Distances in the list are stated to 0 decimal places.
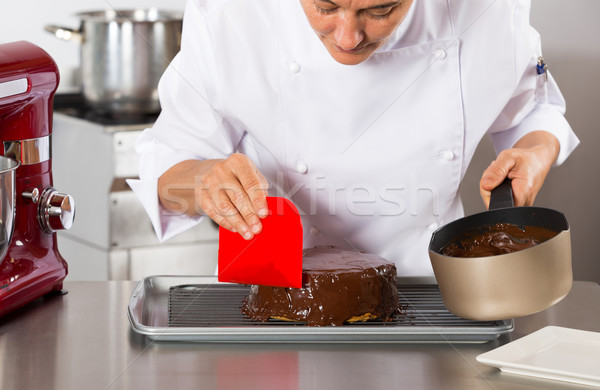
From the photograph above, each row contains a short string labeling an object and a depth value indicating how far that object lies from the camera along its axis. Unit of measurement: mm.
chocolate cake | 1867
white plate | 1714
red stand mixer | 1896
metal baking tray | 1800
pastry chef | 2068
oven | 2925
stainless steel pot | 2993
